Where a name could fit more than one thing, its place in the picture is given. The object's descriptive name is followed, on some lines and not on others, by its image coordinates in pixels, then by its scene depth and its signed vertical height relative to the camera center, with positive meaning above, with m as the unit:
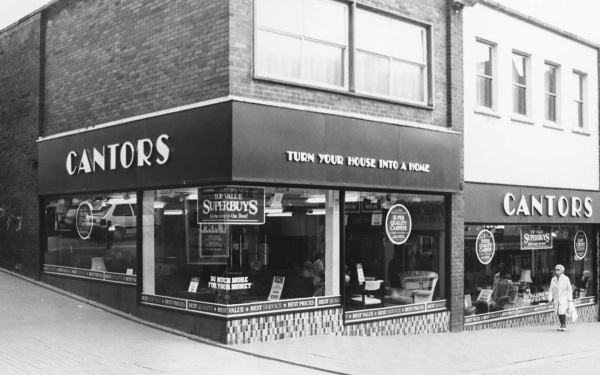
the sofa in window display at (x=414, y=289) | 13.97 -1.51
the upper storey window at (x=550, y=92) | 18.82 +3.45
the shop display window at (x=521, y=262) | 16.16 -1.18
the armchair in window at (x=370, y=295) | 13.14 -1.52
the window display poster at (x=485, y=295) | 16.25 -1.88
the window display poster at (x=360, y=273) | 13.14 -1.09
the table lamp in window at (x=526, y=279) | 17.70 -1.63
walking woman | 16.62 -1.87
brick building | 11.23 +0.99
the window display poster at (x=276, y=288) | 11.65 -1.23
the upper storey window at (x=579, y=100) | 19.91 +3.39
